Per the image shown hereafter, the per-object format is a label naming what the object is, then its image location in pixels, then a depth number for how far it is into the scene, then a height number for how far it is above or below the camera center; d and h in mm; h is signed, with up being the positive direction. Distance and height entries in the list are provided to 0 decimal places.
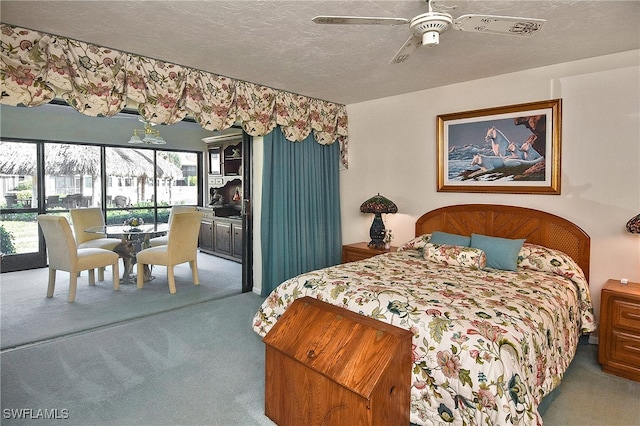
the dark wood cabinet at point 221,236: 6379 -634
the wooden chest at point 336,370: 1777 -858
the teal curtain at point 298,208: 4406 -99
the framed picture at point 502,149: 3391 +496
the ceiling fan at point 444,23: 1843 +898
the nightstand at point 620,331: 2623 -947
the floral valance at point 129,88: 2549 +954
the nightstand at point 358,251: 4266 -600
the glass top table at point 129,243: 4961 -580
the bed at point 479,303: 1815 -643
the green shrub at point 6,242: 5662 -612
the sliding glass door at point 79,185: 5730 +293
